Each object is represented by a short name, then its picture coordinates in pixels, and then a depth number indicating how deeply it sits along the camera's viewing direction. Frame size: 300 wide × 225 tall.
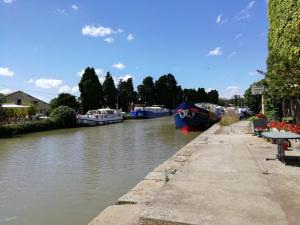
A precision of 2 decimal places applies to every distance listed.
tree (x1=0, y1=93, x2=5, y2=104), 22.50
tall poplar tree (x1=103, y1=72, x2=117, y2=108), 49.24
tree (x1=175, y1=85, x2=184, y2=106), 68.60
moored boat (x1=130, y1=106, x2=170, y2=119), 46.23
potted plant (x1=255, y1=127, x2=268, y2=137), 10.73
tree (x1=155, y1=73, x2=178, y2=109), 65.11
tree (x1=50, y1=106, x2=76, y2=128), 27.92
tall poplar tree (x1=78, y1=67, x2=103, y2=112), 41.61
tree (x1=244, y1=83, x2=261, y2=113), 28.57
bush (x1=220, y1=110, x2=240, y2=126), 21.00
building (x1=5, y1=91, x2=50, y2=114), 42.26
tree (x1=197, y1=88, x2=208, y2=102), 81.75
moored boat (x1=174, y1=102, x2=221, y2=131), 22.66
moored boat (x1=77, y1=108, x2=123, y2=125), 31.11
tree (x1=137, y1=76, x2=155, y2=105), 63.62
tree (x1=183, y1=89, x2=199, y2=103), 74.82
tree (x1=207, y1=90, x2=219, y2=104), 87.46
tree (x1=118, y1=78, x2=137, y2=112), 54.58
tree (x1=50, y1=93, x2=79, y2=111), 39.13
